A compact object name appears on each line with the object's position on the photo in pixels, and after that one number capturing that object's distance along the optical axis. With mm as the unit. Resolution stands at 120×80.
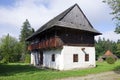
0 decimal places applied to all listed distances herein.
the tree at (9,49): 26273
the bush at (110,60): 18201
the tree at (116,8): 9145
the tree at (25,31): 34389
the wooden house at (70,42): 11931
